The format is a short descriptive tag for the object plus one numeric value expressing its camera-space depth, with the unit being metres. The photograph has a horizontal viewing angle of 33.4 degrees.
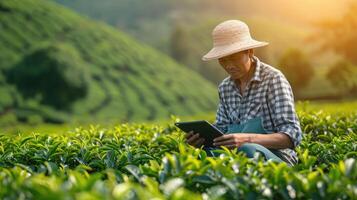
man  4.36
